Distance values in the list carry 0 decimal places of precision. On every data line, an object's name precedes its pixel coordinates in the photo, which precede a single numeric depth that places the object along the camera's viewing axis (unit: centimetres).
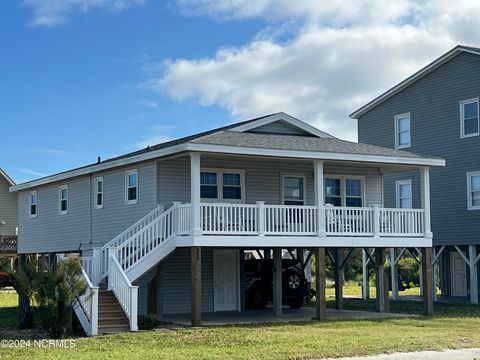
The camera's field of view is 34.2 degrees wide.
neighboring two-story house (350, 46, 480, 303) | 3200
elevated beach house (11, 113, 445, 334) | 2170
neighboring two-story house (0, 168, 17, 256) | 5228
